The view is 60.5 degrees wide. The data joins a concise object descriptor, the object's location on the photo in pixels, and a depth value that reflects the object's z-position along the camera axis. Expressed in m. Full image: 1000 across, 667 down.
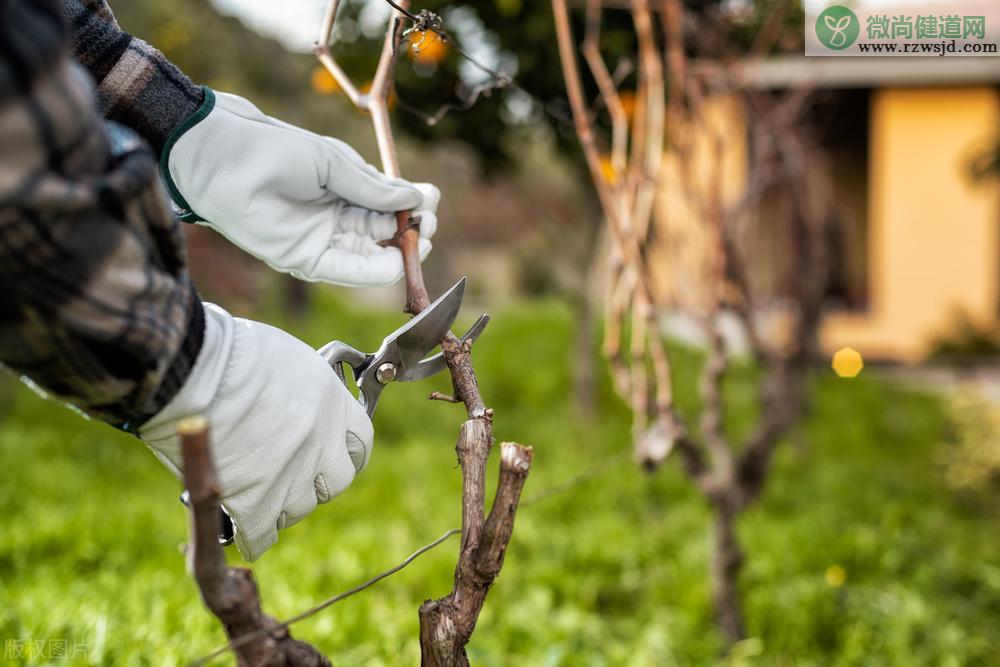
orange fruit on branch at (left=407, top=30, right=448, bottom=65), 1.30
